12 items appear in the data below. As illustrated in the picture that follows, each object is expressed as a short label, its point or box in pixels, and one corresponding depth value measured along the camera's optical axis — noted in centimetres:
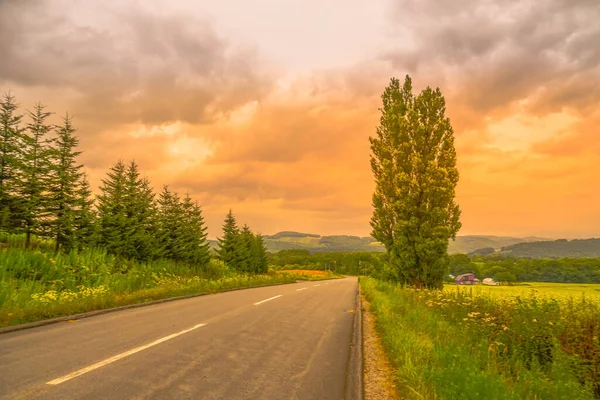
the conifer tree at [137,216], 2650
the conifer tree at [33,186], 2062
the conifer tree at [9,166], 1988
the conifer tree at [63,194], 2189
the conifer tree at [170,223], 3419
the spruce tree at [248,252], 5279
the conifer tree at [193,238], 3644
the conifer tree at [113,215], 2523
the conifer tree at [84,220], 2297
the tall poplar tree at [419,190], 1916
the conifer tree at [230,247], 5100
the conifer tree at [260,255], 6356
